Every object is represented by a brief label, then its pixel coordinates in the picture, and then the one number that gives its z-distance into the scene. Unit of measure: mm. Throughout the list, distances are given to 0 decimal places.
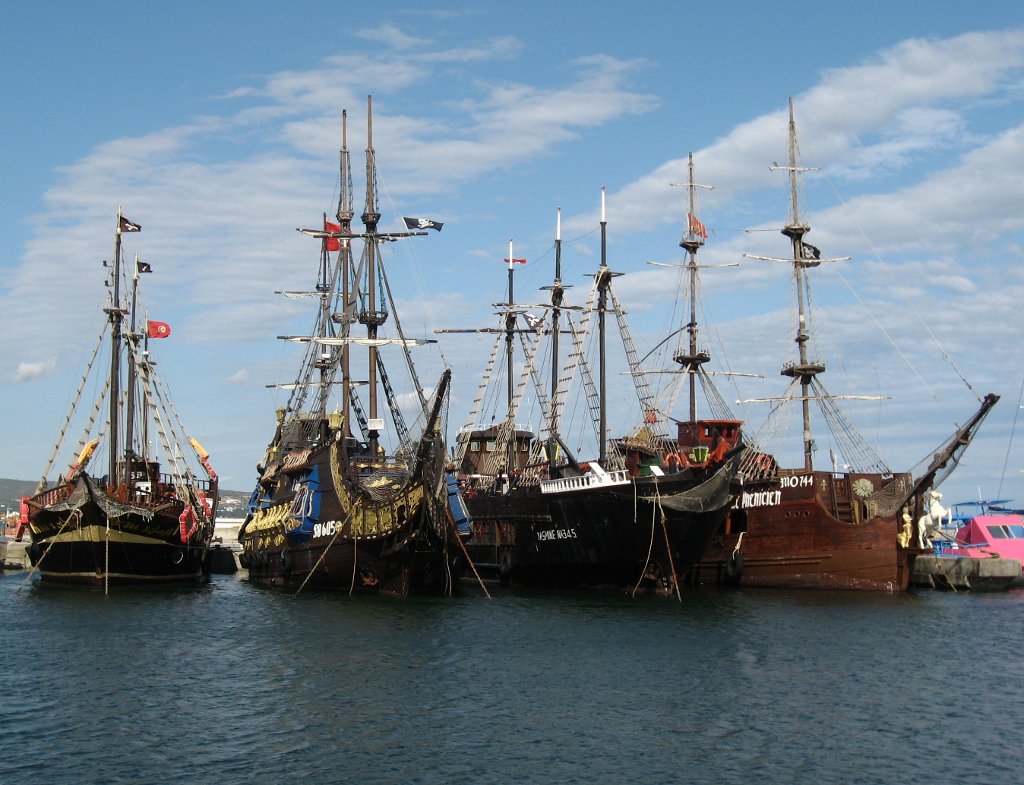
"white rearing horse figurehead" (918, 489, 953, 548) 73500
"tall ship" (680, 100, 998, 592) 56938
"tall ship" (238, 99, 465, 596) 52188
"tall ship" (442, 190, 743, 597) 54812
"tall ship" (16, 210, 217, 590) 59344
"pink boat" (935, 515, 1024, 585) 70312
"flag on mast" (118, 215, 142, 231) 65562
